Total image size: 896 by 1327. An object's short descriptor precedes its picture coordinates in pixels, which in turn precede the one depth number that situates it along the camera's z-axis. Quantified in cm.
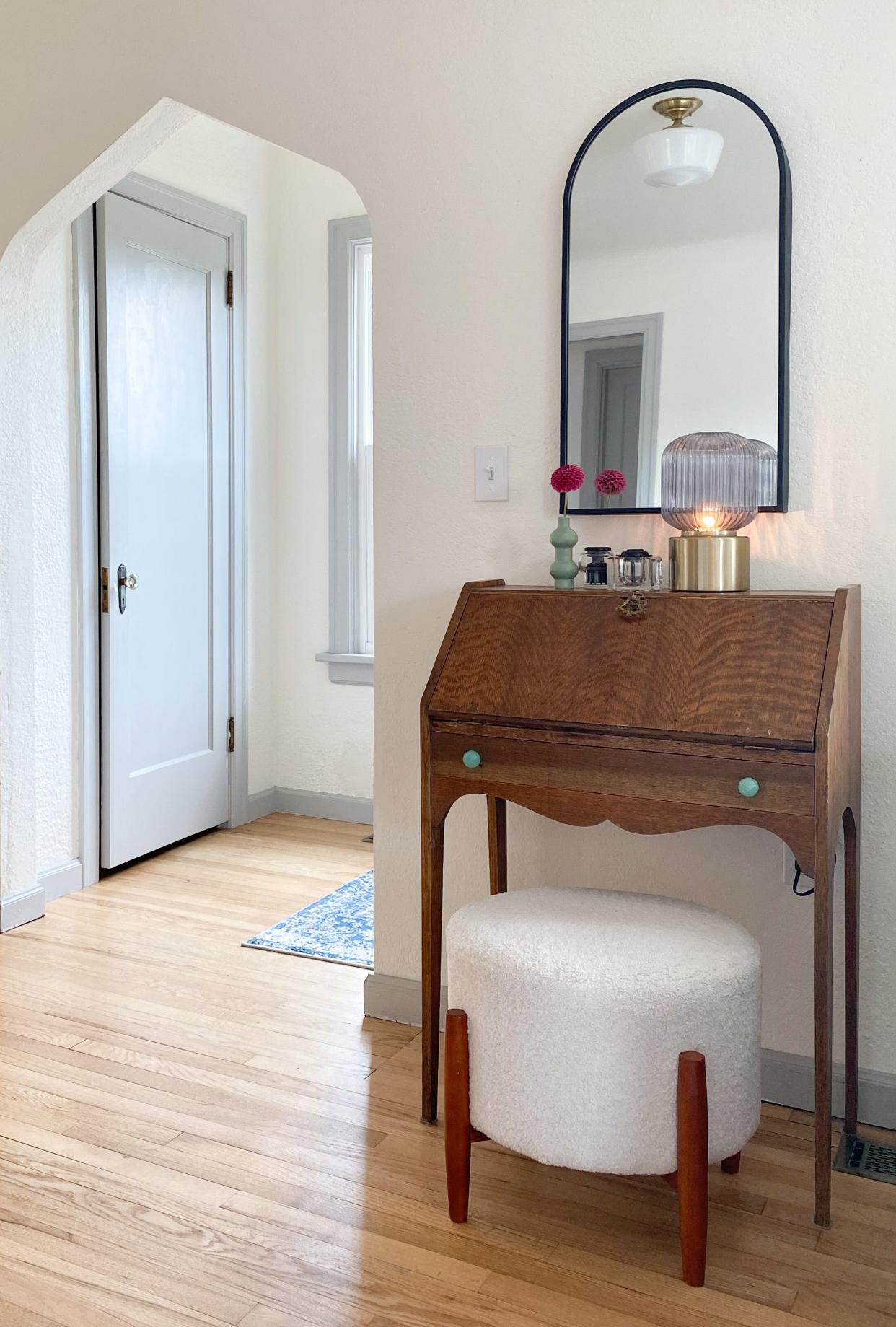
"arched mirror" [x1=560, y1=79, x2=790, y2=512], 220
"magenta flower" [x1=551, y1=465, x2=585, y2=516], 229
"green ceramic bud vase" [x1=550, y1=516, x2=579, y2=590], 229
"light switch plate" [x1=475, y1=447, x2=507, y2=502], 250
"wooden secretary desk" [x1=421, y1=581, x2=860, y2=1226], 185
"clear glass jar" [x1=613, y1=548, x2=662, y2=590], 219
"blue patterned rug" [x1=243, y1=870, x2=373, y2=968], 309
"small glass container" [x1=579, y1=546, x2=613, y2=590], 231
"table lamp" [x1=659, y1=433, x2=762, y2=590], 210
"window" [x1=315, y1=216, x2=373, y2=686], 429
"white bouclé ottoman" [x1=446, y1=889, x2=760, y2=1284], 175
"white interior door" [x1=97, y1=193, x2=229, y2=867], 362
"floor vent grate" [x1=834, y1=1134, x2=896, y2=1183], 207
